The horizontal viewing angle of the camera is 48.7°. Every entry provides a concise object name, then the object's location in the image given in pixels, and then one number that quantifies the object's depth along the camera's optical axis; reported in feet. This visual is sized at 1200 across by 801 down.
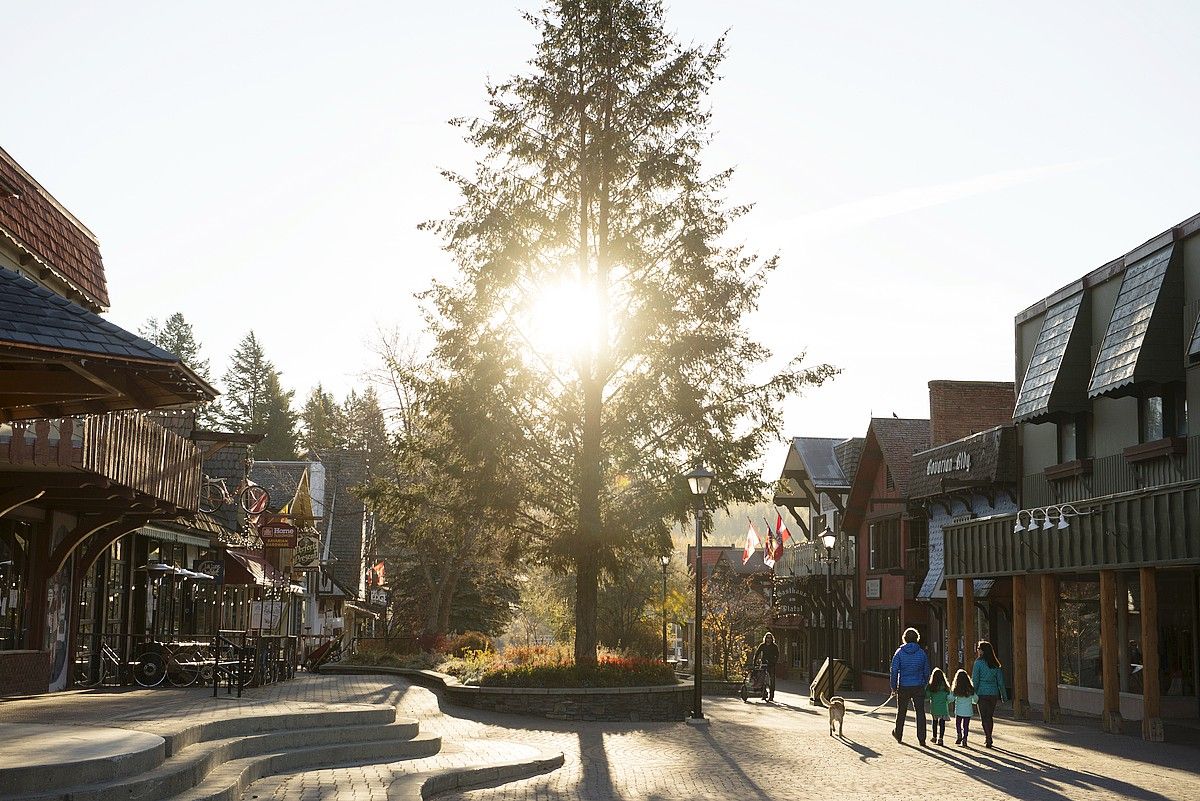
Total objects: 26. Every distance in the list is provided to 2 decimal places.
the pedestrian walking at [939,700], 69.51
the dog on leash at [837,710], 72.69
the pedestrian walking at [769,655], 122.42
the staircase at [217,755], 31.86
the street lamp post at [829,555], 104.39
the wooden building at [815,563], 165.27
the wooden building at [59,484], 60.18
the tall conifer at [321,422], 298.15
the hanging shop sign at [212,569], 98.43
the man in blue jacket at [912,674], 69.36
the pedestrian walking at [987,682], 69.24
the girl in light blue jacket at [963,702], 69.21
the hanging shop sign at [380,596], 170.81
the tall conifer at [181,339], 343.05
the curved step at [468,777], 42.42
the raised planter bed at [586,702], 81.87
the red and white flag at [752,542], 161.68
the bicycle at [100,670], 78.95
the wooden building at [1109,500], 74.18
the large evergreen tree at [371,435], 175.87
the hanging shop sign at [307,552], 146.79
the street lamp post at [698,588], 81.20
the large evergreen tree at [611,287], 99.04
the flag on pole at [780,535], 150.10
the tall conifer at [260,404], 327.47
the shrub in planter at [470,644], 122.11
